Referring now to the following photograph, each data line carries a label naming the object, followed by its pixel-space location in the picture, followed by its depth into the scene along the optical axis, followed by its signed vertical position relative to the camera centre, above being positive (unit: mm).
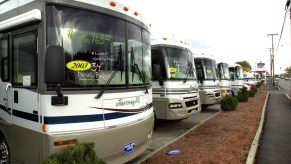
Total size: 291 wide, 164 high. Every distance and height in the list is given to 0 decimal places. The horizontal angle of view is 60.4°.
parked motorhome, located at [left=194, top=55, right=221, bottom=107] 12625 -123
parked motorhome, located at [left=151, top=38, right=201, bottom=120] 8117 -100
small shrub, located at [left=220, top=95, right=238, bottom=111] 13297 -1329
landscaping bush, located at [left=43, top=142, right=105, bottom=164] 3256 -1003
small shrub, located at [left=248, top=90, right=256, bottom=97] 23827 -1439
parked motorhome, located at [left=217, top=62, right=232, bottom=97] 15414 -42
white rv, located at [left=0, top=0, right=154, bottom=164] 3486 +6
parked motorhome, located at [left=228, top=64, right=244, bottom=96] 20688 +12
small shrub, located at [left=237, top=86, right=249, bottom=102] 19188 -1306
